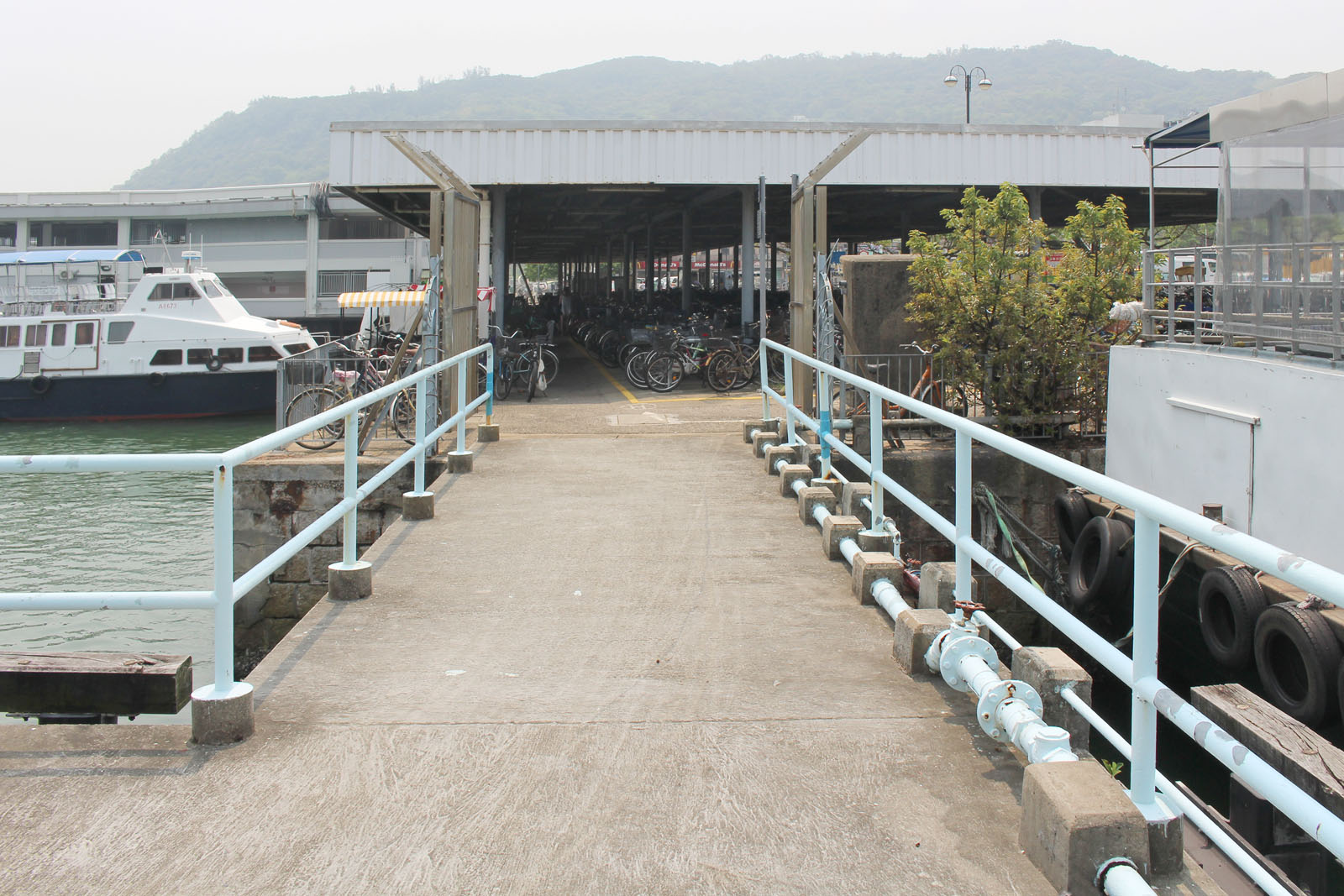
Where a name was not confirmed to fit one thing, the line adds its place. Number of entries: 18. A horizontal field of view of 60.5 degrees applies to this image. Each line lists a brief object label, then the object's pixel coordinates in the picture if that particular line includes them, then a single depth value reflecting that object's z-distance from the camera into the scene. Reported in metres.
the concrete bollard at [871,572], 6.08
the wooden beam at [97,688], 4.59
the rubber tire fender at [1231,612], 8.50
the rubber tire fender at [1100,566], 10.39
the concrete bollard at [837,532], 7.06
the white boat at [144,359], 28.62
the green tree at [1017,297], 12.88
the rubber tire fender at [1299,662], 7.50
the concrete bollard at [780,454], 9.94
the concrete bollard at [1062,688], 4.05
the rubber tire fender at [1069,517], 11.72
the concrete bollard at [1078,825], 3.17
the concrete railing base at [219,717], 4.18
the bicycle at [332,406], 13.71
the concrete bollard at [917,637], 4.94
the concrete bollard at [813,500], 8.02
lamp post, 32.09
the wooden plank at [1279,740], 4.27
